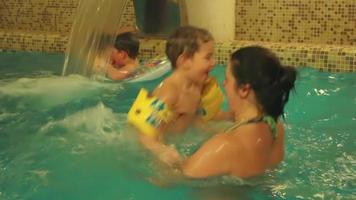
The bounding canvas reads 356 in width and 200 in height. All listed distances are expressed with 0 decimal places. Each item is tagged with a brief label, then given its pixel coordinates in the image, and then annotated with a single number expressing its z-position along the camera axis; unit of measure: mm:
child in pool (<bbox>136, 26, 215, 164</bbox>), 3160
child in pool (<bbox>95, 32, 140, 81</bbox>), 5270
